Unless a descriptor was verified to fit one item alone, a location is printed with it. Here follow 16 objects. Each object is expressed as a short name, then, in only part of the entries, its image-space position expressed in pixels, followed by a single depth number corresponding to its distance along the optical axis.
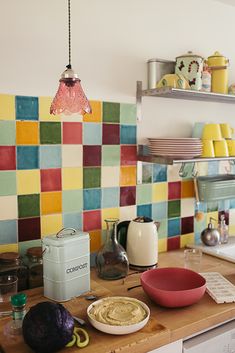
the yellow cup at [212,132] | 2.08
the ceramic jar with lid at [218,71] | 2.13
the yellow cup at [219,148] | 2.09
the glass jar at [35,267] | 1.64
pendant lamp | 1.42
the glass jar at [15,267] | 1.56
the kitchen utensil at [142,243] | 1.81
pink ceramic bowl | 1.40
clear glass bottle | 1.75
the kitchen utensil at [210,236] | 2.20
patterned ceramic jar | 1.96
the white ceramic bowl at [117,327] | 1.22
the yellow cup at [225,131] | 2.20
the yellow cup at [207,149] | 2.04
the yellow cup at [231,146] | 2.15
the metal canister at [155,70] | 2.01
